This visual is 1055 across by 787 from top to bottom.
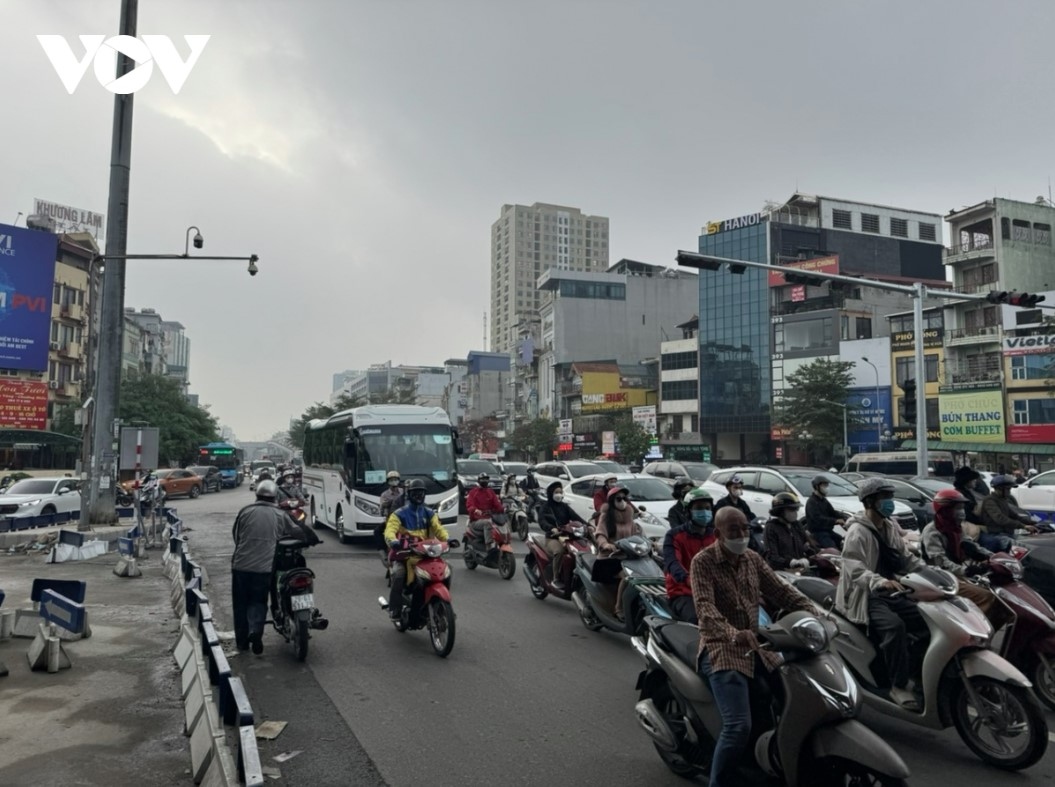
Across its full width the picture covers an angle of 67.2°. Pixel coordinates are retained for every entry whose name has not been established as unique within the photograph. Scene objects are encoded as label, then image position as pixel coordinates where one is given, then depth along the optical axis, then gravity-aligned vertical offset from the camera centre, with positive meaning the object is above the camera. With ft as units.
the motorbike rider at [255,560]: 24.13 -3.44
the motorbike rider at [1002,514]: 29.58 -2.63
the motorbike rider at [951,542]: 20.20 -2.62
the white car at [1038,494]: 58.75 -3.79
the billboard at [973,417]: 146.61 +5.11
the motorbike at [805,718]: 11.76 -4.33
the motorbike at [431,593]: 24.52 -4.70
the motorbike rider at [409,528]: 26.99 -2.83
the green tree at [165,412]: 166.20 +7.48
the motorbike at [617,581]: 25.07 -4.53
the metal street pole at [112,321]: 56.44 +9.23
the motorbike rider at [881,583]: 16.88 -3.04
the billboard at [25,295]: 88.17 +17.19
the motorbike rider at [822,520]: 30.45 -2.90
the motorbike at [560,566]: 31.73 -5.02
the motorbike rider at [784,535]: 24.54 -2.85
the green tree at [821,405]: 175.42 +8.96
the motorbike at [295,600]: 23.88 -4.68
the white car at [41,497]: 72.28 -4.78
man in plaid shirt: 12.64 -2.93
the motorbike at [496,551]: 40.91 -5.57
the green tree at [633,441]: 206.18 +1.08
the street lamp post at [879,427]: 171.99 +3.69
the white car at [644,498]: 45.14 -3.43
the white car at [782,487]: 48.93 -2.92
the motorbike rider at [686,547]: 18.40 -2.46
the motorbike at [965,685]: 15.16 -4.88
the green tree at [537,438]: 251.39 +2.46
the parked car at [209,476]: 140.36 -5.60
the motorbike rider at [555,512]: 37.45 -3.14
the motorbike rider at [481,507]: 42.41 -3.31
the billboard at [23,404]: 122.21 +6.67
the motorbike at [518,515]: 57.21 -5.05
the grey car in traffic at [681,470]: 86.07 -2.80
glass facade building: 218.79 +24.84
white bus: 52.47 -0.85
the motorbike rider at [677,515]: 23.97 -2.15
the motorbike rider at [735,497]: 32.14 -2.20
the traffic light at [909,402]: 59.00 +3.16
